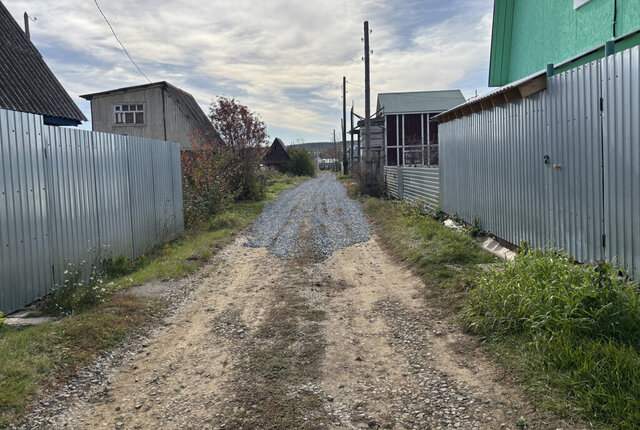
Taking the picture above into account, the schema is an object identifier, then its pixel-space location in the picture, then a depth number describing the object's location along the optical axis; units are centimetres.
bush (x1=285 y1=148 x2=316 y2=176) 5431
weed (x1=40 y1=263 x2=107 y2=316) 573
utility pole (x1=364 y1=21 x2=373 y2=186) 2412
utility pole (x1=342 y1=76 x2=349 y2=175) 4839
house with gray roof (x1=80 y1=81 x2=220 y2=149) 2884
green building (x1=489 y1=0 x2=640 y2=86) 726
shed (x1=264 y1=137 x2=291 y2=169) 5782
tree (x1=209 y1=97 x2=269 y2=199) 2214
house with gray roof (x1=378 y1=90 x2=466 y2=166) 3510
